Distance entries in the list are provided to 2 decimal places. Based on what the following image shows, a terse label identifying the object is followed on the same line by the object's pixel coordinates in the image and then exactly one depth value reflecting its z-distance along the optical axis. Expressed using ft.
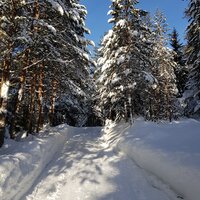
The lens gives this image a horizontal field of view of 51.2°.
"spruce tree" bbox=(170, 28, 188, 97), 103.68
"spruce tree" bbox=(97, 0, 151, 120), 52.12
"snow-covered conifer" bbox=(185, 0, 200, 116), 49.55
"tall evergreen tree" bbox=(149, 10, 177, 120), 77.96
